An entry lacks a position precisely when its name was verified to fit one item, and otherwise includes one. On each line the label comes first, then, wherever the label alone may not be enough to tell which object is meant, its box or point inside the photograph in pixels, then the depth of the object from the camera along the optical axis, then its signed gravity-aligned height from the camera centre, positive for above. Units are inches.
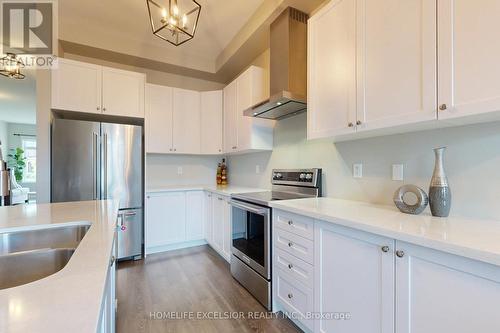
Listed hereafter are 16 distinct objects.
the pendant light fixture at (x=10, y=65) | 96.7 +45.0
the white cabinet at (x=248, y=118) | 105.9 +25.3
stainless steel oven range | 72.3 -22.7
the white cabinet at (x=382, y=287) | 31.4 -21.7
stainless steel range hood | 81.5 +40.0
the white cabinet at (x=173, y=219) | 116.0 -29.0
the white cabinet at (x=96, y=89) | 100.0 +36.7
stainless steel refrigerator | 96.0 -0.9
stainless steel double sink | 37.2 -15.7
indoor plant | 286.2 +5.4
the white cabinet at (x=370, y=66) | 44.1 +24.1
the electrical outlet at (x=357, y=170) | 69.4 -1.2
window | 311.8 +8.8
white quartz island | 16.4 -11.6
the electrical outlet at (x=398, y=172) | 58.5 -1.5
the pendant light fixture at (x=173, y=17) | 69.6 +70.6
